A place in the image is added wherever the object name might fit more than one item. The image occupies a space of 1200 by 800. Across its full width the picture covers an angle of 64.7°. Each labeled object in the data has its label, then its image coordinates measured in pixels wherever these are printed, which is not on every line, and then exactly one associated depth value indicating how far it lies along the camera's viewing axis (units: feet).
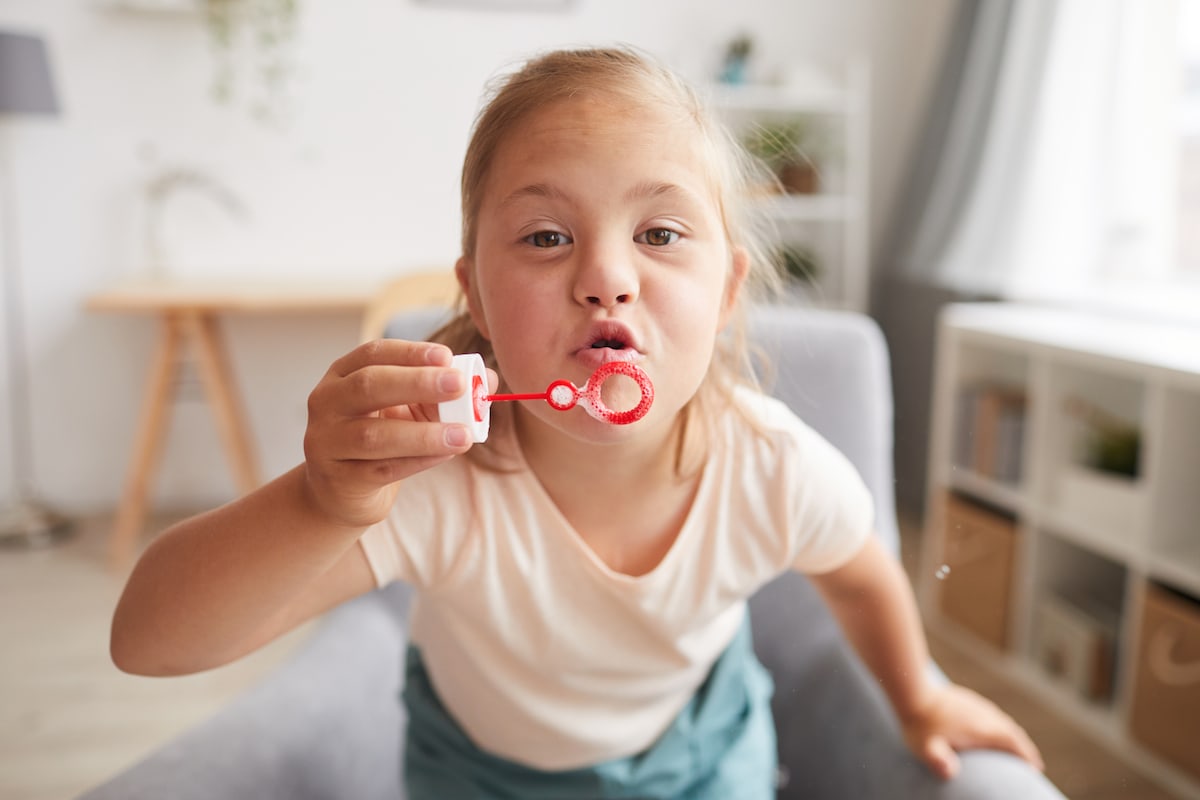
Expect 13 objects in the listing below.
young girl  1.30
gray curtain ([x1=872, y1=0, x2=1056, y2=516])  7.36
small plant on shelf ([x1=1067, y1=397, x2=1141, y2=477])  5.00
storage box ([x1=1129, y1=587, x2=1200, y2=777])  3.44
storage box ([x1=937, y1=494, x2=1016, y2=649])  4.24
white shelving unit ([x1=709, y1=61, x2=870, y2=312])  8.68
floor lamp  7.20
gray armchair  1.93
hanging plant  8.21
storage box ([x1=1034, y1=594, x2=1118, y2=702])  4.86
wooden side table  7.09
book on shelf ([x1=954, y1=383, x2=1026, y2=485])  5.62
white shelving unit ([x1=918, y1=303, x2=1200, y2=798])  4.31
